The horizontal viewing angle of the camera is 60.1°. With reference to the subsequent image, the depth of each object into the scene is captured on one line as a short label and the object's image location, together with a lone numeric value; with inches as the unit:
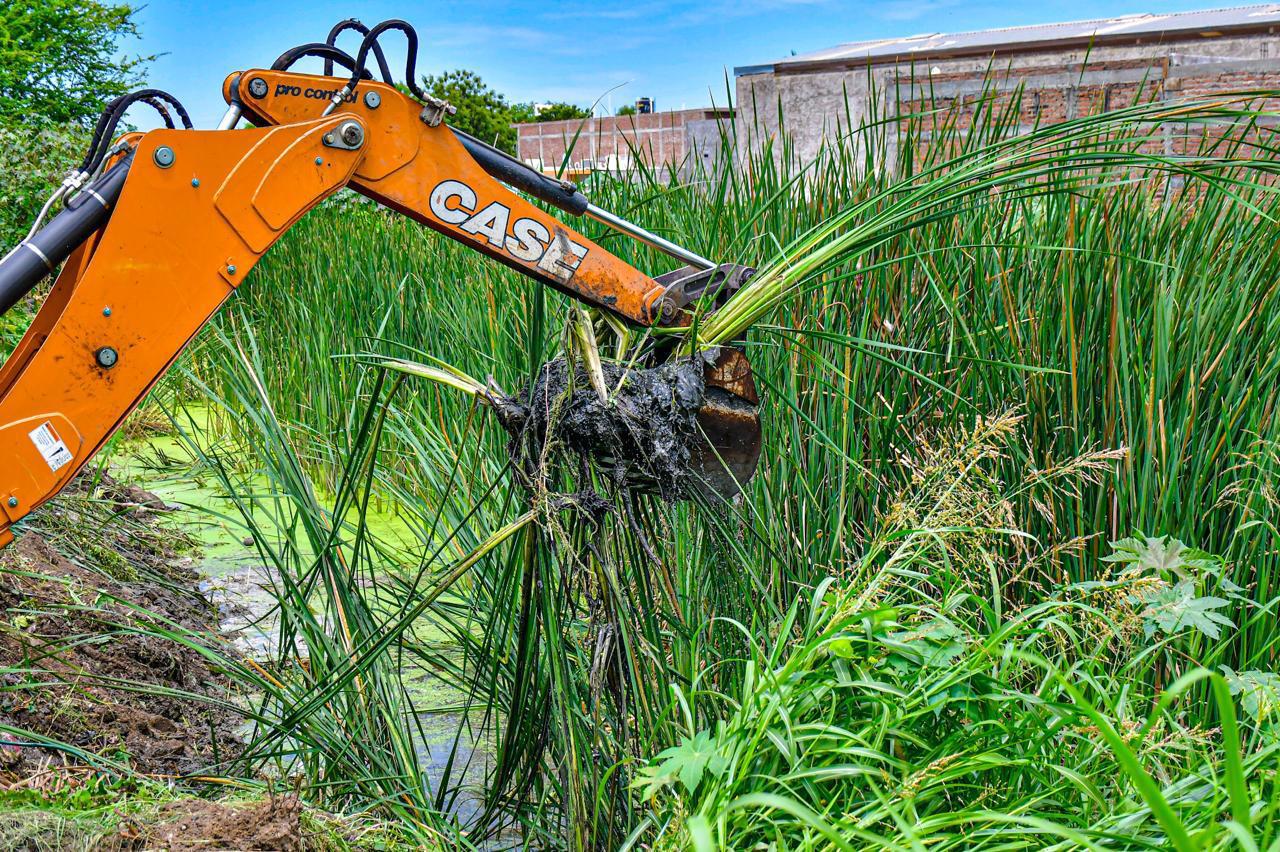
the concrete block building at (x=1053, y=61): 445.7
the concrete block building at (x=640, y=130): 385.4
